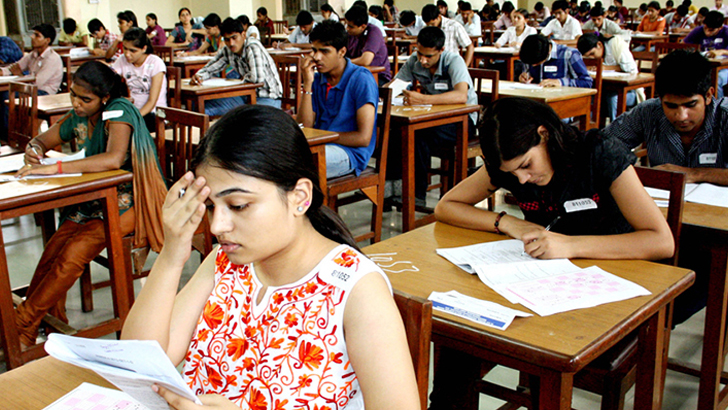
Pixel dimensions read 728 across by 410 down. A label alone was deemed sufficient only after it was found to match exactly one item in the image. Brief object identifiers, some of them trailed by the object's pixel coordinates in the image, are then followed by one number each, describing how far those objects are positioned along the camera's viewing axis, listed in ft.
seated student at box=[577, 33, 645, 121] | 15.80
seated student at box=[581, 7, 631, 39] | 29.01
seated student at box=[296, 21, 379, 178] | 9.73
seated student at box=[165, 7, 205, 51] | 32.91
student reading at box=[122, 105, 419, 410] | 2.98
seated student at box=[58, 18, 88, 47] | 30.48
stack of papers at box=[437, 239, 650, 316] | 4.00
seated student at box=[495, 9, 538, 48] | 26.32
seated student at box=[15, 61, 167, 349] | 7.29
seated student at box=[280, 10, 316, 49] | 25.86
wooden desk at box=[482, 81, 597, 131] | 12.30
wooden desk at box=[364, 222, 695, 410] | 3.46
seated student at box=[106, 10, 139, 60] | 26.76
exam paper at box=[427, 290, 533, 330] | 3.74
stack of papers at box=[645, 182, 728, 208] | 5.95
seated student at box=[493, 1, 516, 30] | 37.06
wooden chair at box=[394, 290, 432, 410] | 2.98
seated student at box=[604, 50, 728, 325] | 6.20
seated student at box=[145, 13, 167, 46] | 32.76
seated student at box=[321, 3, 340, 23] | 33.39
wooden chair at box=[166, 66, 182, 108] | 13.31
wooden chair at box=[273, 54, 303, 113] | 14.96
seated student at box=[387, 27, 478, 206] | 11.59
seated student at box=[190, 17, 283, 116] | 15.03
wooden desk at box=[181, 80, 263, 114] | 14.05
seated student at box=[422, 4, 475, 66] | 22.36
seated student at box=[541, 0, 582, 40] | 29.32
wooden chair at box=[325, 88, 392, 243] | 9.49
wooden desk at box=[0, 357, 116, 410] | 3.12
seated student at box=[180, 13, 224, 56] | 24.73
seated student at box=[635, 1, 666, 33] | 36.38
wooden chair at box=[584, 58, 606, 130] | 14.19
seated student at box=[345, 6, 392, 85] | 18.93
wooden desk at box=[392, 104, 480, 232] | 10.19
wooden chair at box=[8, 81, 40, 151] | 10.50
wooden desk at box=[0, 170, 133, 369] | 6.32
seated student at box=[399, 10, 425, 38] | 31.24
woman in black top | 4.81
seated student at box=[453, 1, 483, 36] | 33.99
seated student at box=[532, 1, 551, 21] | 43.27
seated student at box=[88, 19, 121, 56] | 25.44
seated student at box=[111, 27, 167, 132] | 13.98
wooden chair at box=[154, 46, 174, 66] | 19.88
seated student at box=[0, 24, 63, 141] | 17.25
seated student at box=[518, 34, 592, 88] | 14.34
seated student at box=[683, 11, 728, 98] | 21.63
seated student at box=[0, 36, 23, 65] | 19.69
